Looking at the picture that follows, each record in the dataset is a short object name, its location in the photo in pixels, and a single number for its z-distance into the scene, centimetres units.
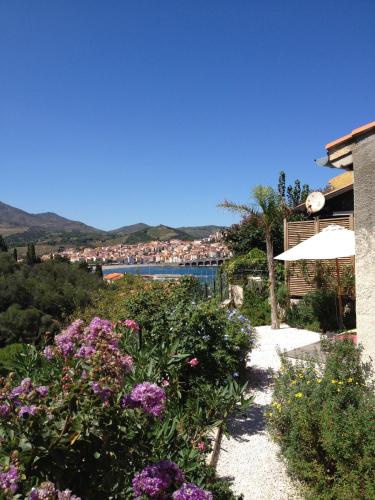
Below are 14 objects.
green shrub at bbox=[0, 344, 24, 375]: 594
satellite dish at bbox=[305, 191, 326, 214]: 1252
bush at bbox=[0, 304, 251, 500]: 167
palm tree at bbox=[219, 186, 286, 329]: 1020
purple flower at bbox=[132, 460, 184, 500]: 168
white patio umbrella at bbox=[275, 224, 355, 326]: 809
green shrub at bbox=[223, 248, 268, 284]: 1319
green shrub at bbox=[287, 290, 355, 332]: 973
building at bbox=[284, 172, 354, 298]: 1091
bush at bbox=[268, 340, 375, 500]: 322
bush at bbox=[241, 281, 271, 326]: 1118
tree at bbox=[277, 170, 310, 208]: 2320
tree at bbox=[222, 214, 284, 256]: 1590
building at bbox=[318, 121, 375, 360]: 429
